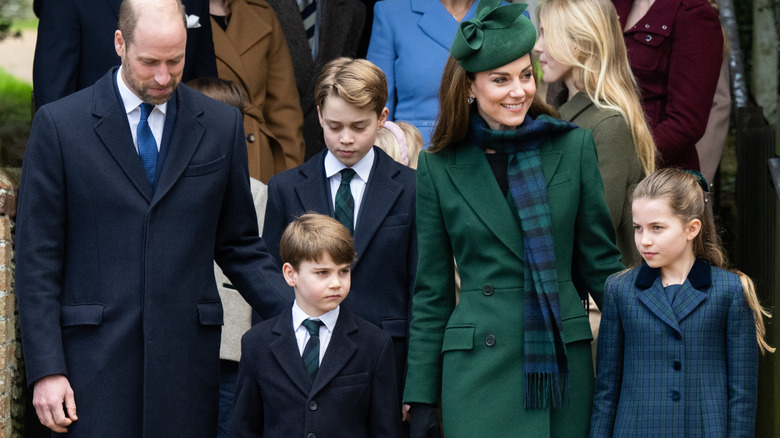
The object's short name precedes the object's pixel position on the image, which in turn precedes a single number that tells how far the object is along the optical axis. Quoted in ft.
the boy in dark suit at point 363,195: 31.12
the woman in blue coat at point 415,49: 39.17
